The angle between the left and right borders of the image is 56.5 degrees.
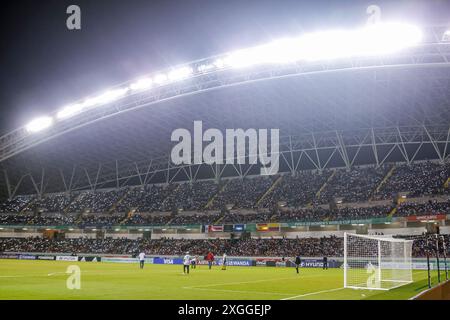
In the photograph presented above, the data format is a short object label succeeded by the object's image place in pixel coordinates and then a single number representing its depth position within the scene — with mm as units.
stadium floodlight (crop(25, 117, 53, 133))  57675
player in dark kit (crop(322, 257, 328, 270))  44406
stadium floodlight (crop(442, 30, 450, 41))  36053
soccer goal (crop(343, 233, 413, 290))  21950
